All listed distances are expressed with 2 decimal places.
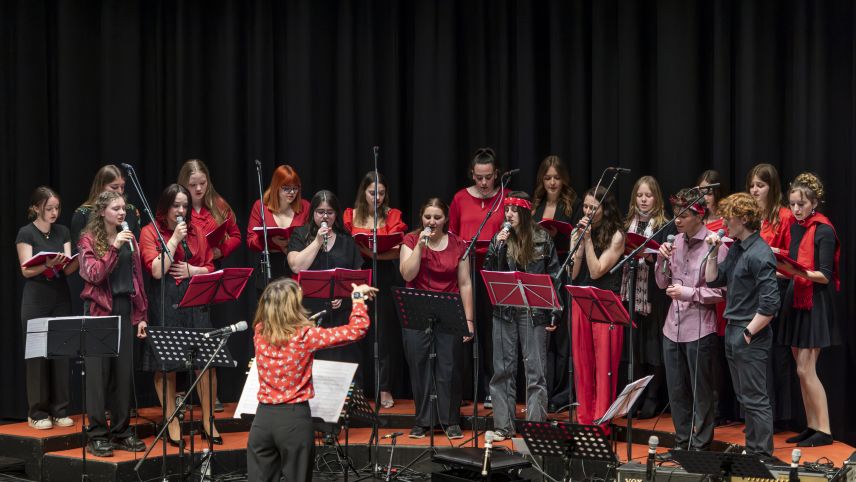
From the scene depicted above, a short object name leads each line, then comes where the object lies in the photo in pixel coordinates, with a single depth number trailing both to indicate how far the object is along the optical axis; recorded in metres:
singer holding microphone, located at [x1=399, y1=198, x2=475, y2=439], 14.42
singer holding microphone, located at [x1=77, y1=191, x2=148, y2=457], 13.46
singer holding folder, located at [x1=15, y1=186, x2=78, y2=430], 14.65
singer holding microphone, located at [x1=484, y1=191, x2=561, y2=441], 13.98
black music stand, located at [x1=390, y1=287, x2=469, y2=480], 12.78
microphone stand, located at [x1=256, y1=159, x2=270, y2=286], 13.93
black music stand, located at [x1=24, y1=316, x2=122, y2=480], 12.64
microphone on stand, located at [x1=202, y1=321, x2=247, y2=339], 11.45
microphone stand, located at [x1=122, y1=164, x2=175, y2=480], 12.69
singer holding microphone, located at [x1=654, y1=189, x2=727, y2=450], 12.89
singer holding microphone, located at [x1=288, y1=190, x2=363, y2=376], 14.63
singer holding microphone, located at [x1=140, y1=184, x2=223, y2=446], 14.27
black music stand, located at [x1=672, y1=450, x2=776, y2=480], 10.00
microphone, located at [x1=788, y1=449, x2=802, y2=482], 9.49
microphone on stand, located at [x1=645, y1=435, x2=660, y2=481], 10.27
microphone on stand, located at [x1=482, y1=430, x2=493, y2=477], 11.02
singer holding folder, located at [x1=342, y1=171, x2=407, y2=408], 15.42
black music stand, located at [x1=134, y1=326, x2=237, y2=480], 12.34
